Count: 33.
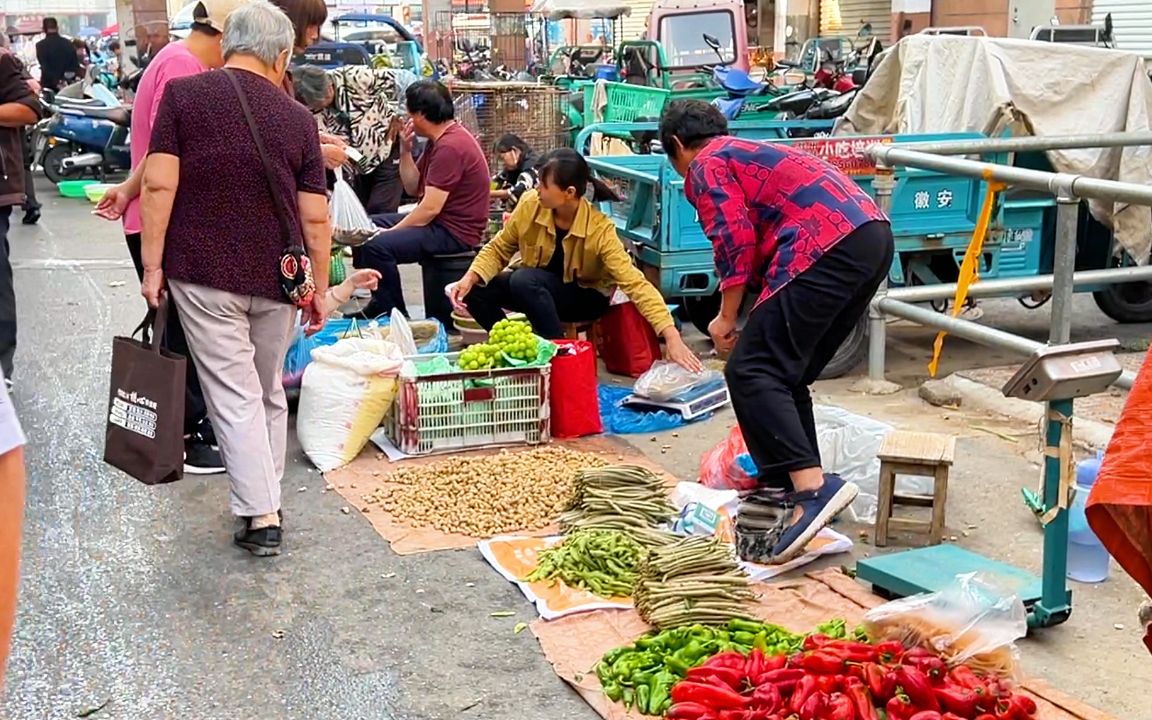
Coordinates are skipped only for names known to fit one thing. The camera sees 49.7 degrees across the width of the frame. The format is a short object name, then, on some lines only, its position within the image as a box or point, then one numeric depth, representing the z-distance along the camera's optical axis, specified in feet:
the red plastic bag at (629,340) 23.06
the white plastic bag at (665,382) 21.12
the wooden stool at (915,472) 15.30
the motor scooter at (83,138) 52.49
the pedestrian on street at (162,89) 16.57
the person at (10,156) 20.58
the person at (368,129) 30.63
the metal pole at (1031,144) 19.92
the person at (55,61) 65.05
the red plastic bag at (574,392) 19.65
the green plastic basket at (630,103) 41.01
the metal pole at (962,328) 17.16
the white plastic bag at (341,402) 18.63
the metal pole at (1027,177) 14.82
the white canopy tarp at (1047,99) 24.06
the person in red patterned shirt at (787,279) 14.69
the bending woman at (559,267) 20.95
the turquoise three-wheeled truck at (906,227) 23.04
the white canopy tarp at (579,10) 69.67
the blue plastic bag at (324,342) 21.24
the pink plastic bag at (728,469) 17.21
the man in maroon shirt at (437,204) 24.85
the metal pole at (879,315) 20.97
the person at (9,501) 4.99
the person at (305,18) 19.92
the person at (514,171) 32.27
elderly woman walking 14.28
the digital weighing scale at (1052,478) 11.68
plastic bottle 14.16
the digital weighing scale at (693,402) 20.99
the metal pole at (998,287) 20.53
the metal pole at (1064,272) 16.12
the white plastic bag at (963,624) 11.02
